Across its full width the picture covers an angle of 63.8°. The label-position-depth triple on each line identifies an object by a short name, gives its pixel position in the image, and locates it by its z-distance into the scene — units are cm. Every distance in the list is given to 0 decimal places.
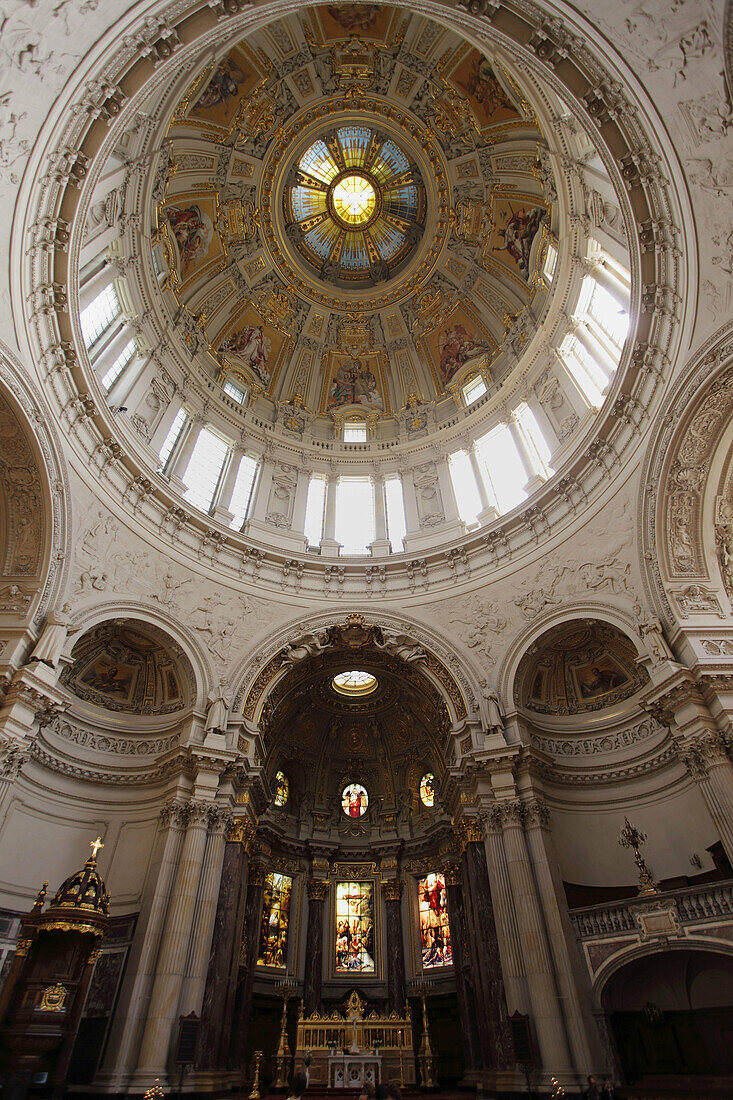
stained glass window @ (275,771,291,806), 2114
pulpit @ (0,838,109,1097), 1049
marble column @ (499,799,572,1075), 1191
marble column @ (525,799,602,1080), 1186
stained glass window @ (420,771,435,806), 2106
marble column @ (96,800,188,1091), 1198
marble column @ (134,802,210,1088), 1198
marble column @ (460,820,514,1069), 1271
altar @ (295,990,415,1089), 1398
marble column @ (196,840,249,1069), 1284
